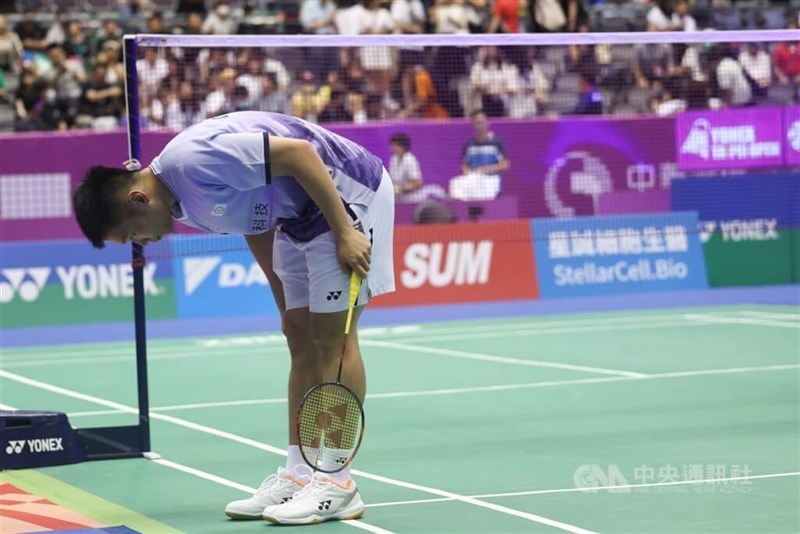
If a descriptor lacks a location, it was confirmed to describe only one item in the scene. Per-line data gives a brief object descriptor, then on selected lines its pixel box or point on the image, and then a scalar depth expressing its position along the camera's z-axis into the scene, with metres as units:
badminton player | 6.08
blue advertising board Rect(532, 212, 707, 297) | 16.33
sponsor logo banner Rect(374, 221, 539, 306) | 15.77
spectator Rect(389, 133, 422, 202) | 15.23
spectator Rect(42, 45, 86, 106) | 19.06
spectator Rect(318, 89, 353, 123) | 16.62
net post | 8.01
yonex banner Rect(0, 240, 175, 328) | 14.63
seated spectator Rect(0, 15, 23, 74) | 19.59
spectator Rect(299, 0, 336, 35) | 21.23
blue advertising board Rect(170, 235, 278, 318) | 15.28
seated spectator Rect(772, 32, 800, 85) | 17.64
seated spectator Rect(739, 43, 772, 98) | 17.03
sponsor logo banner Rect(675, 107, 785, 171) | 15.38
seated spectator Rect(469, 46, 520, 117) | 16.58
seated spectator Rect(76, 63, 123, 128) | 18.70
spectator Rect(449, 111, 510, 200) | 15.30
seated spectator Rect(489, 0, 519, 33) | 21.16
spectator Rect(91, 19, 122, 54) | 20.03
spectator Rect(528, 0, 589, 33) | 21.91
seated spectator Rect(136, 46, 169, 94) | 15.21
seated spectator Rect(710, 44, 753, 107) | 16.81
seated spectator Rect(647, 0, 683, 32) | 22.56
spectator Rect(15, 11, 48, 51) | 19.98
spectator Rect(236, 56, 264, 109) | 16.38
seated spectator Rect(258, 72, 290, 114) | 16.19
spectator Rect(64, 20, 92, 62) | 20.28
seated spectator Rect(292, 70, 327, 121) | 16.02
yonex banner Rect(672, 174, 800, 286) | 16.42
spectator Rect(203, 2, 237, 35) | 20.80
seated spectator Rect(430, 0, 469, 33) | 21.38
